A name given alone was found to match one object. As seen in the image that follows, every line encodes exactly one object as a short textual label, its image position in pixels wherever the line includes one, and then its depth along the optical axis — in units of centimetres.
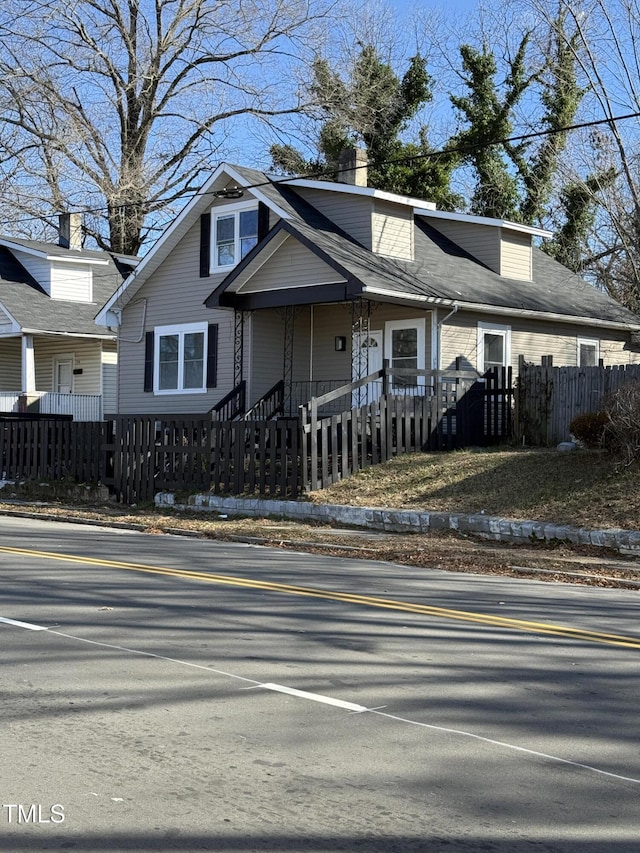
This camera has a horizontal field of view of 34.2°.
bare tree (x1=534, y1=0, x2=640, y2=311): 3122
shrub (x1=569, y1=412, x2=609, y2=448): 1842
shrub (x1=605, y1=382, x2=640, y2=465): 1716
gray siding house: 2533
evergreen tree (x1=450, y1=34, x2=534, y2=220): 4550
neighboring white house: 3550
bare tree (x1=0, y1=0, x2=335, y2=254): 4356
